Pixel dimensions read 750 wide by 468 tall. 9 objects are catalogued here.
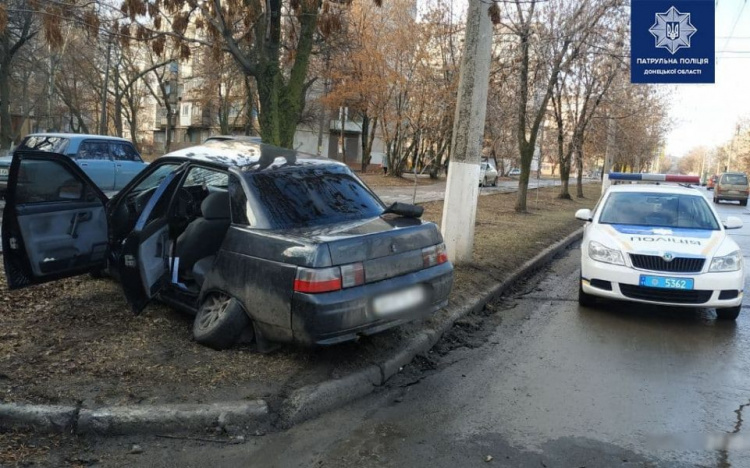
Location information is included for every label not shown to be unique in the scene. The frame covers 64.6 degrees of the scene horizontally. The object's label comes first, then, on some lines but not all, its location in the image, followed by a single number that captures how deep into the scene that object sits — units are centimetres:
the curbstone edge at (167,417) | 372
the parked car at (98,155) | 1429
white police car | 643
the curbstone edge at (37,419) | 369
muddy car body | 433
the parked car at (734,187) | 3284
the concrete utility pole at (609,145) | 2606
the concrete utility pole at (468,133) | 812
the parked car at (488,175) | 3628
